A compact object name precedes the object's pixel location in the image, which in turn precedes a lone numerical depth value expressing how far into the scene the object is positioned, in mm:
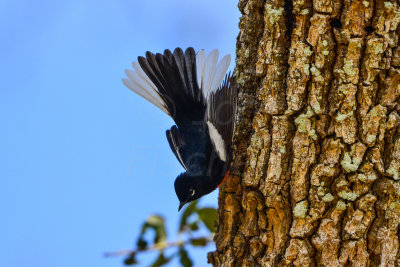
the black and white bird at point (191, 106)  6785
